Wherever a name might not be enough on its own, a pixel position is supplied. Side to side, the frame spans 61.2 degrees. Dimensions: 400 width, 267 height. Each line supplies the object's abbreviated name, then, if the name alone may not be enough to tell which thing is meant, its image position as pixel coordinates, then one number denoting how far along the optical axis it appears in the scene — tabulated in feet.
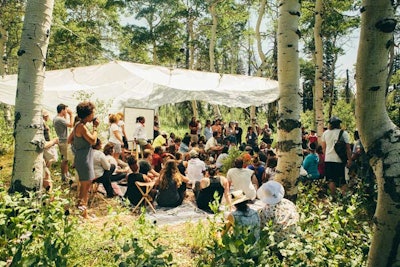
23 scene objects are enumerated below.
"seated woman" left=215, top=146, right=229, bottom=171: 32.71
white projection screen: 40.27
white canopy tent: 29.01
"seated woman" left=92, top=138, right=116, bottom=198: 20.57
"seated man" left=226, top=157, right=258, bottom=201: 21.75
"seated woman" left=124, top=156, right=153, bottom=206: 21.11
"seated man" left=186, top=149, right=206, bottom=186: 24.93
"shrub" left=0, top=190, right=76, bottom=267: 9.41
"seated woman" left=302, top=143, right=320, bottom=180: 24.71
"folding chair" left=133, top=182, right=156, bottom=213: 20.35
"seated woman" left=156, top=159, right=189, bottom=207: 21.68
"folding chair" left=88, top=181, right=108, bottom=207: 20.91
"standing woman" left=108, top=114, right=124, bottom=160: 27.81
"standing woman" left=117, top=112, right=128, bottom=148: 28.99
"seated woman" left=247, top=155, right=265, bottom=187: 26.03
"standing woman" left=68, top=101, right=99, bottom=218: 16.30
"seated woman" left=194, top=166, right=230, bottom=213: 21.36
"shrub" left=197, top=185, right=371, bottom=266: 7.48
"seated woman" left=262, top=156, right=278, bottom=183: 23.80
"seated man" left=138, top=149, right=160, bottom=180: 23.66
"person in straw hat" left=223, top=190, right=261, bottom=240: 12.35
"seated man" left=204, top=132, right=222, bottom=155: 37.02
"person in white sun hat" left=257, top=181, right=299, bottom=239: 12.39
